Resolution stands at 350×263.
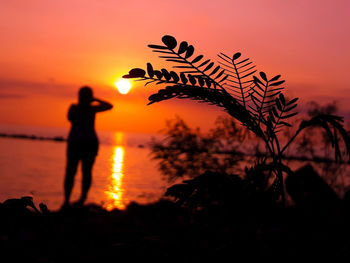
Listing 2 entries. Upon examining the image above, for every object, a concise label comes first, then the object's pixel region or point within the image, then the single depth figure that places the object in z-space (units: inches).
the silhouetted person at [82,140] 197.2
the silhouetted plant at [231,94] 68.7
